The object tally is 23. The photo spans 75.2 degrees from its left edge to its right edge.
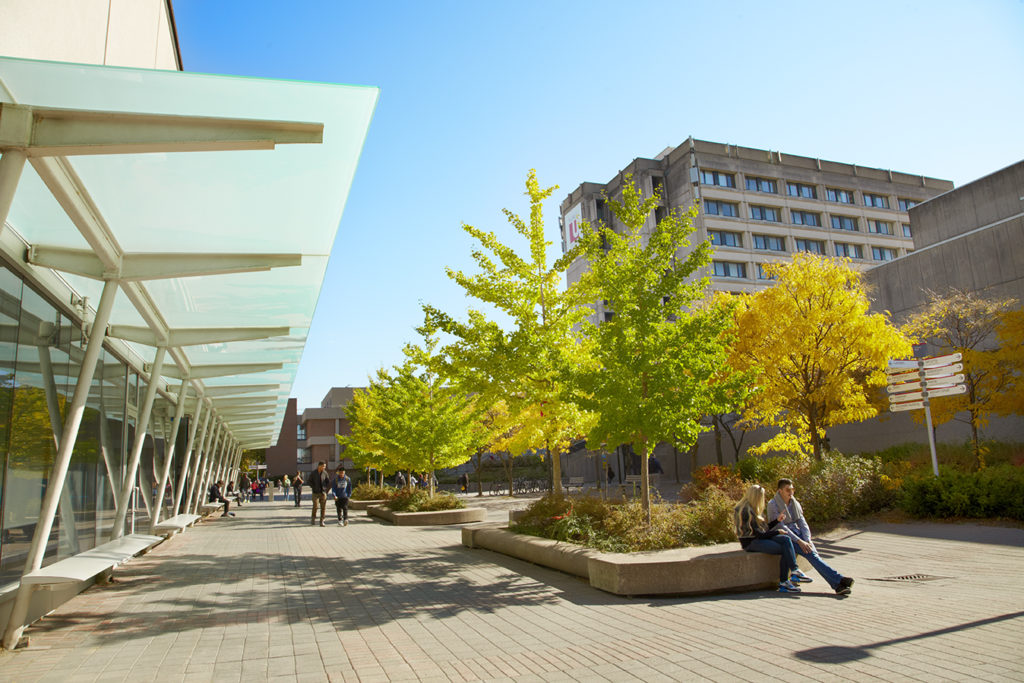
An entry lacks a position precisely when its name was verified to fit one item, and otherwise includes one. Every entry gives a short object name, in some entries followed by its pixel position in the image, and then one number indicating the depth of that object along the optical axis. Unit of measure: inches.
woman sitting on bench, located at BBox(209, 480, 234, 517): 1103.5
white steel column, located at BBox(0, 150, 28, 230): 197.6
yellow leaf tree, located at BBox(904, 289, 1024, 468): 690.8
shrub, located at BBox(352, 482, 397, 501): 1158.3
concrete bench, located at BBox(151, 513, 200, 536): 601.2
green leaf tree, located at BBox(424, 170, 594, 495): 522.3
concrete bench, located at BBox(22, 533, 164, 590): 244.7
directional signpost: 570.3
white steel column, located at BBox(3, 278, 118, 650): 244.8
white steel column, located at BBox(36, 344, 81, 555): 332.2
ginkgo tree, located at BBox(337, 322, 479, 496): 855.7
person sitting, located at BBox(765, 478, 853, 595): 315.0
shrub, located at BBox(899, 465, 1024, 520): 489.1
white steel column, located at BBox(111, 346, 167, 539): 447.8
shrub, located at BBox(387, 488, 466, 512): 822.5
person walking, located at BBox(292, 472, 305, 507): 1218.8
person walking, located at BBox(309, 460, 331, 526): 837.8
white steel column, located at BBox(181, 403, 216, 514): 881.2
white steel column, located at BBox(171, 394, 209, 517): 759.7
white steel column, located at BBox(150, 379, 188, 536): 623.8
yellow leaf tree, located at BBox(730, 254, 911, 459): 676.7
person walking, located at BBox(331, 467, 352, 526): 836.0
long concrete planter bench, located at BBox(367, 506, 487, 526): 779.4
